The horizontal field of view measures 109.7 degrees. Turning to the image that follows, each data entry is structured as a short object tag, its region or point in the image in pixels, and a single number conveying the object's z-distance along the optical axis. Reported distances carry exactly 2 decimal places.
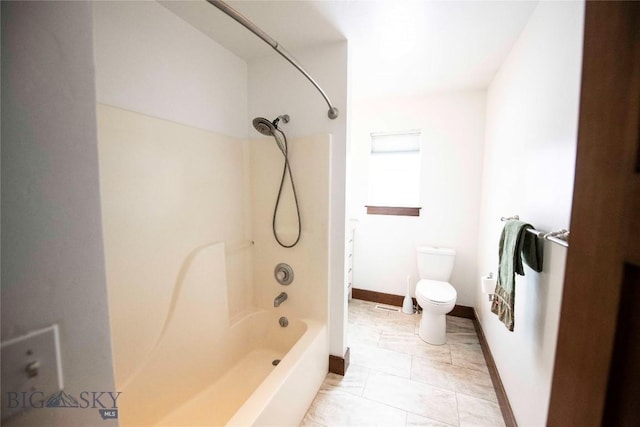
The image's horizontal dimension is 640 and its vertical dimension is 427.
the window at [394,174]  2.55
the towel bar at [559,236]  0.80
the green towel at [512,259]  1.07
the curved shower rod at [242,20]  0.77
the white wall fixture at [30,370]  0.34
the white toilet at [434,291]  1.98
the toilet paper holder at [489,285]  1.57
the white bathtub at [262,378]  1.08
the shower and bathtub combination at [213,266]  1.10
